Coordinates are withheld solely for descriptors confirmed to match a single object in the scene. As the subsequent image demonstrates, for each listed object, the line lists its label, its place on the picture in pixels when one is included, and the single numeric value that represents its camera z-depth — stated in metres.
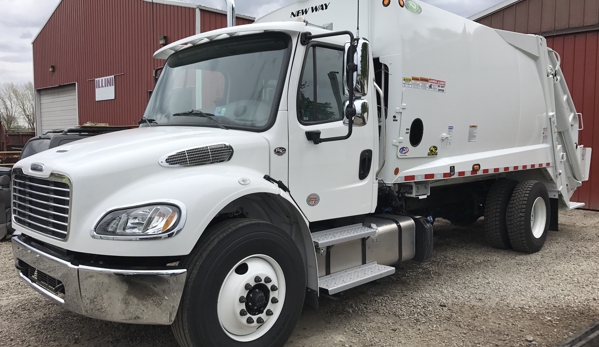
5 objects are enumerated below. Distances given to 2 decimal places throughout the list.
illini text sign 17.62
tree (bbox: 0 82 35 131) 48.25
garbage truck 3.09
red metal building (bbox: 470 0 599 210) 10.14
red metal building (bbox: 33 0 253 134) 14.85
